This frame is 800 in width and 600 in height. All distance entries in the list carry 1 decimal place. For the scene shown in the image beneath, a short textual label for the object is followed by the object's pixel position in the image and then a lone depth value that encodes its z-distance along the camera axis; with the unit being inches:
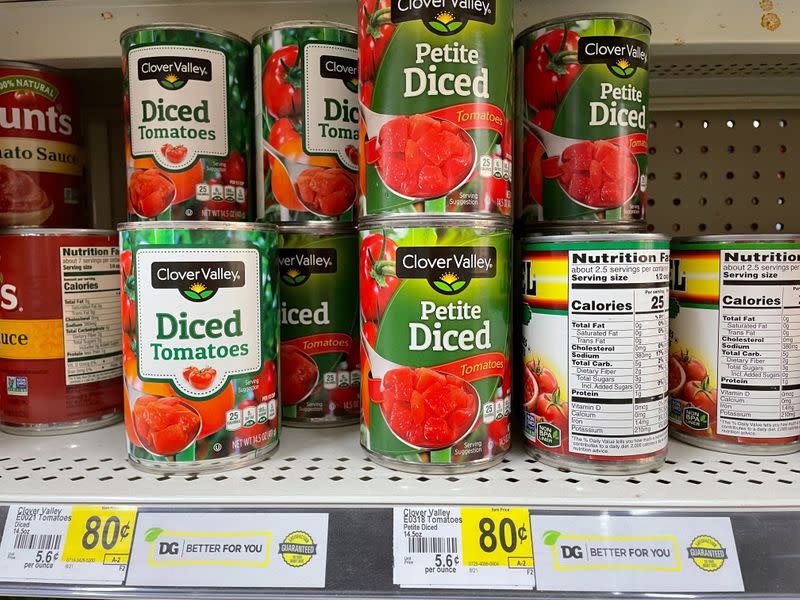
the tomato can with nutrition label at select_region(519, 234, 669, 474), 9.9
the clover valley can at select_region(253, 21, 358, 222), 12.0
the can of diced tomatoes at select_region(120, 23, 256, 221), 11.9
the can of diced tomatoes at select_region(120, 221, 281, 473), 10.0
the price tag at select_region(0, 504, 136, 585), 8.6
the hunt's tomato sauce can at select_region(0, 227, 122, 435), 12.0
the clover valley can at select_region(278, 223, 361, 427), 12.4
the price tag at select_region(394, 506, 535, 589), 8.4
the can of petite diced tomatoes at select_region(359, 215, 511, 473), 10.1
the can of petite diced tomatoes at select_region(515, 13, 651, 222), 11.2
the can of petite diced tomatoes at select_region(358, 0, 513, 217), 9.9
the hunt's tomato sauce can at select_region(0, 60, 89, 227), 13.2
